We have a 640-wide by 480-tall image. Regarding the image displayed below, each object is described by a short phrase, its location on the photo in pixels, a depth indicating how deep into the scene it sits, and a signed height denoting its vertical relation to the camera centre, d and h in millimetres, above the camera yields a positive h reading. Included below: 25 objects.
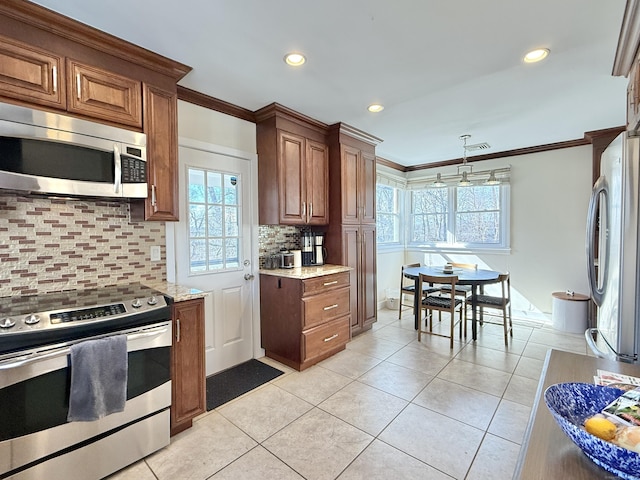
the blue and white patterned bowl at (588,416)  627 -476
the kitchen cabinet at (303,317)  2904 -852
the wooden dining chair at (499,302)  3545 -850
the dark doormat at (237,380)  2475 -1323
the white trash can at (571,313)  3893 -1068
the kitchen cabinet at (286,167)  3053 +685
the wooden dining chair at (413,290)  4141 -813
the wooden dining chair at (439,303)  3411 -852
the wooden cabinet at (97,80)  1636 +938
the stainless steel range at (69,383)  1373 -753
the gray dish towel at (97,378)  1497 -731
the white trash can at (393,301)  5133 -1167
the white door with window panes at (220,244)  2666 -103
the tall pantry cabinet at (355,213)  3590 +225
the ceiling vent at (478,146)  4285 +1206
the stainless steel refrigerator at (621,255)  1456 -128
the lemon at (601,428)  687 -455
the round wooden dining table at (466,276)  3479 -543
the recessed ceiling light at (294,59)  2115 +1223
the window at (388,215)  5234 +302
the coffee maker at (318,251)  3611 -223
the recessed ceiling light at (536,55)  2059 +1210
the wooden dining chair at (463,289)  3774 -797
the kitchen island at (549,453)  680 -541
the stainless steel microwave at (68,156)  1586 +454
